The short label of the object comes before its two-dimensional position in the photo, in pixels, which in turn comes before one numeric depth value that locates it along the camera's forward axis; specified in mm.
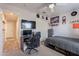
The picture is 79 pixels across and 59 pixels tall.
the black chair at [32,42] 1452
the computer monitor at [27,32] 1421
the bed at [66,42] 1064
